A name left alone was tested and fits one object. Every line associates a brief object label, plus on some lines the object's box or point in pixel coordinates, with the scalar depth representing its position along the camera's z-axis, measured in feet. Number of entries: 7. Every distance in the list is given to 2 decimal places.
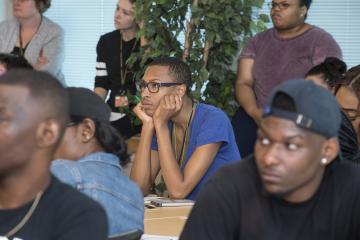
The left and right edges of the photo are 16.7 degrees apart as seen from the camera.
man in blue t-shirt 19.50
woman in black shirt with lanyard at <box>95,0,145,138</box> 28.75
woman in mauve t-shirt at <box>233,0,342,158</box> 25.30
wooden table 15.81
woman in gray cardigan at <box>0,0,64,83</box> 30.07
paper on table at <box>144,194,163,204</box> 18.93
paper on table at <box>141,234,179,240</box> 15.05
